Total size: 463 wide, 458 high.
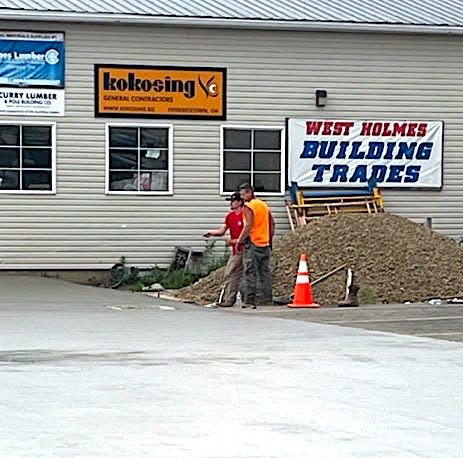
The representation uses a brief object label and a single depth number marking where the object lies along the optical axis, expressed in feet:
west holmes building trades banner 93.56
